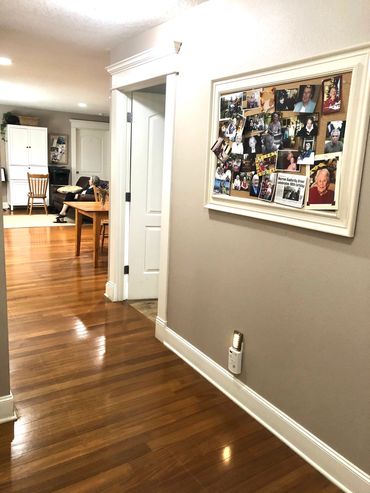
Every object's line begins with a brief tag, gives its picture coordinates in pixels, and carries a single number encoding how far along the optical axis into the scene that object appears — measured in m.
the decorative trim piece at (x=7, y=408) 2.04
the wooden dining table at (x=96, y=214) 4.97
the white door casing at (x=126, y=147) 2.75
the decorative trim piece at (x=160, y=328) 3.02
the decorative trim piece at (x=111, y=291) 3.87
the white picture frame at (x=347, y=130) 1.53
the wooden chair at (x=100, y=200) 5.47
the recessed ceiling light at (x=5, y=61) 4.27
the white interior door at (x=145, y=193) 3.58
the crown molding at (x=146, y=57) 2.63
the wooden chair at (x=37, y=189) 8.98
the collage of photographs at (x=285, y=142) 1.66
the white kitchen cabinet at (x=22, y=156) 9.02
